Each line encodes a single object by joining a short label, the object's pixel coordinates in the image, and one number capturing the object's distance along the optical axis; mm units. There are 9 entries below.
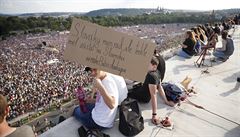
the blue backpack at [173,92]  2951
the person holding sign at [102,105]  1995
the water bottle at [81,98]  2342
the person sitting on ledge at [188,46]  5065
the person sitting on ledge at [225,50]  4643
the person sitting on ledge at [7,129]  1224
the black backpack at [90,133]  2076
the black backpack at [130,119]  2199
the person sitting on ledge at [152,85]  2429
